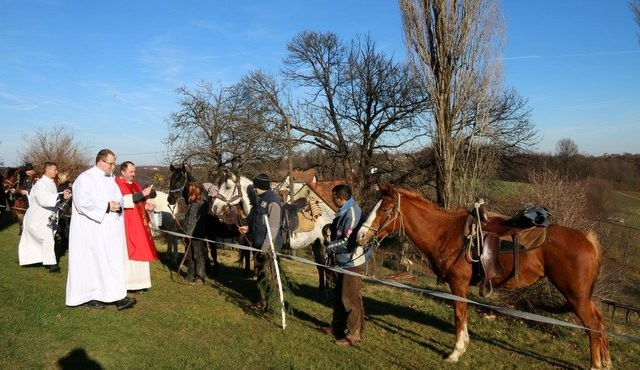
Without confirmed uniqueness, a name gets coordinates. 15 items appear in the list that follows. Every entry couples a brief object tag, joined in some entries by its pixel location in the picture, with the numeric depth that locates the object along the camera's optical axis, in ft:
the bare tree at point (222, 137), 88.17
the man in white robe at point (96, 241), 18.84
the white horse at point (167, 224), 34.74
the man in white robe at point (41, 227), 25.53
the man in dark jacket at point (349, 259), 17.92
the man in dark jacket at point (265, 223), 19.76
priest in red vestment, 22.20
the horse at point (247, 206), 28.35
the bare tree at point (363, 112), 98.43
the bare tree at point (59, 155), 88.43
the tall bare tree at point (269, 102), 94.02
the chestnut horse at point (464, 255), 16.19
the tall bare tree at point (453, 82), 58.39
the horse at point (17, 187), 41.47
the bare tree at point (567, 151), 155.02
